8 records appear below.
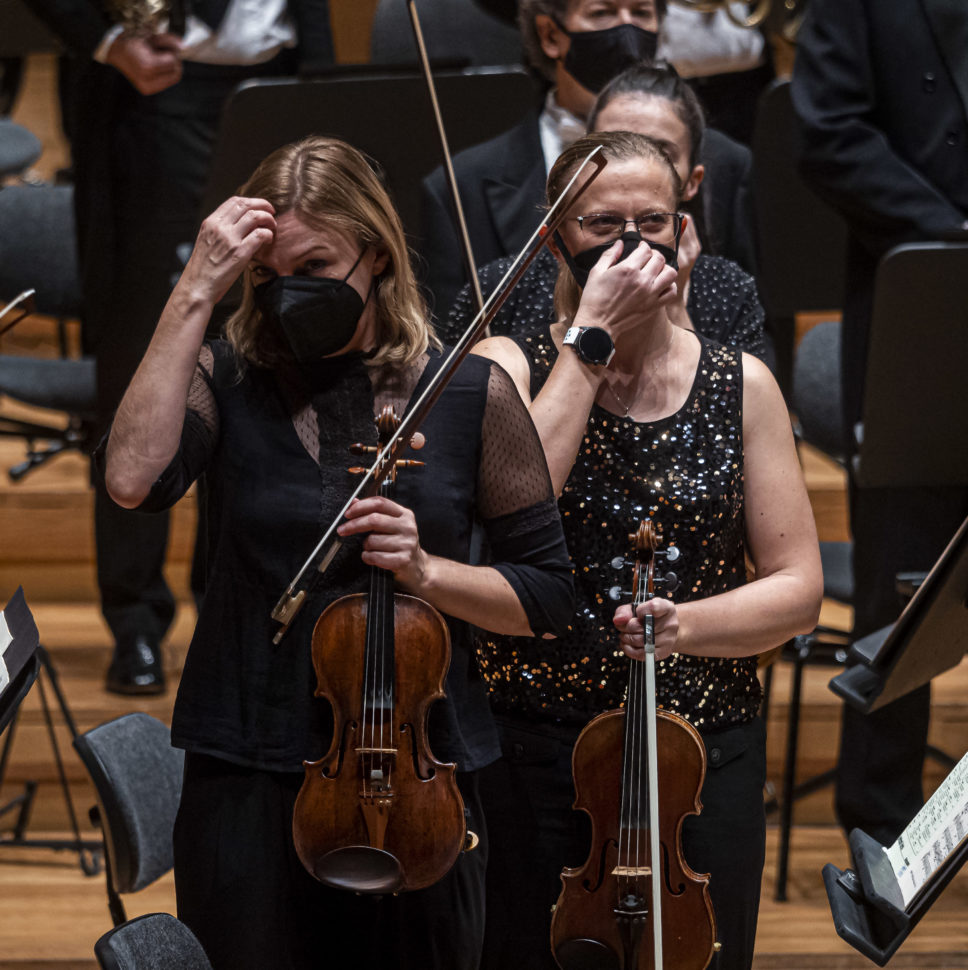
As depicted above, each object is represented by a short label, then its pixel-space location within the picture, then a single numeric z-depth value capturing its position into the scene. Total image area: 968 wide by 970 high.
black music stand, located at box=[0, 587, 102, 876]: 10.39
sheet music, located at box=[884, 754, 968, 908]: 10.24
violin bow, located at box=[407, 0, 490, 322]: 11.04
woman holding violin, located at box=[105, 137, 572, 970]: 10.48
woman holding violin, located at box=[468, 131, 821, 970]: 10.67
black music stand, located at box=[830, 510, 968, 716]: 10.44
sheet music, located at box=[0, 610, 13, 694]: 10.38
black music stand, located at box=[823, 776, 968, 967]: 10.21
